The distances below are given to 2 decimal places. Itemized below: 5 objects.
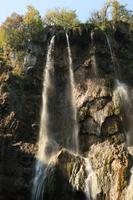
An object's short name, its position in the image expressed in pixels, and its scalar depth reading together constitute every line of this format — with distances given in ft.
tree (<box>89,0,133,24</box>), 136.98
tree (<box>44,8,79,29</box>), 138.92
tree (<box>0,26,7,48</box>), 132.36
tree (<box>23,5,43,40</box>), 127.84
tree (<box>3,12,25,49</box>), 129.59
